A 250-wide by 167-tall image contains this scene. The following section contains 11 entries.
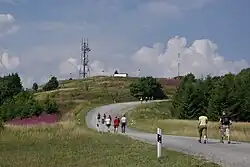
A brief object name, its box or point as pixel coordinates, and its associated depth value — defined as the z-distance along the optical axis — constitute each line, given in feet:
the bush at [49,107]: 305.32
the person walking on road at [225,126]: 106.06
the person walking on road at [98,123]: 198.49
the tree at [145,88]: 467.93
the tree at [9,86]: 476.95
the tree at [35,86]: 637.14
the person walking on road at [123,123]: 161.97
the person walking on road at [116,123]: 160.97
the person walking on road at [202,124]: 103.40
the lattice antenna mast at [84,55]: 510.50
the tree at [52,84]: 603.35
